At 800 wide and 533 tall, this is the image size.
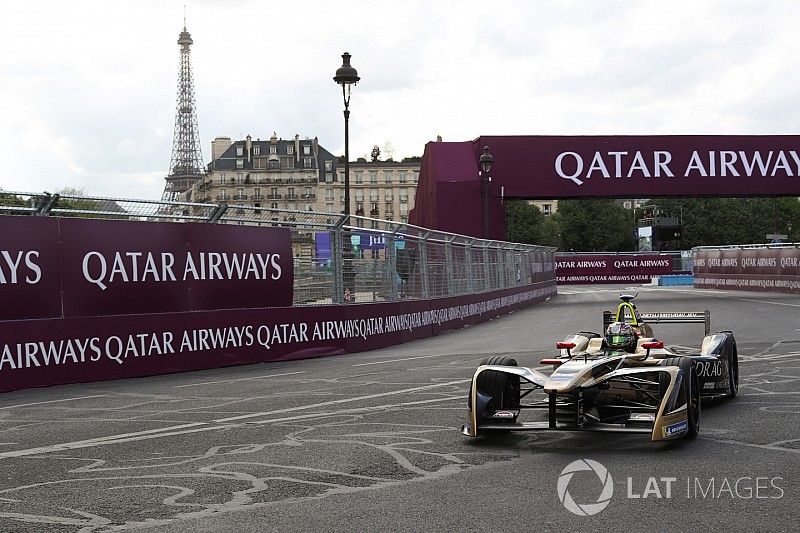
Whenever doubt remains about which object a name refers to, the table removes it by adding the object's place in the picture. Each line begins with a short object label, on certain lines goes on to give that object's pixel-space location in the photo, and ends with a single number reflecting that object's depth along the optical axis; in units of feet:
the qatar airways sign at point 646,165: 131.23
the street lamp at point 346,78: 80.38
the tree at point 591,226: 465.06
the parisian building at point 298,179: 578.25
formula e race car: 27.04
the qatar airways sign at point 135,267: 44.91
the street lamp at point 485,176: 113.39
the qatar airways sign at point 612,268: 258.37
